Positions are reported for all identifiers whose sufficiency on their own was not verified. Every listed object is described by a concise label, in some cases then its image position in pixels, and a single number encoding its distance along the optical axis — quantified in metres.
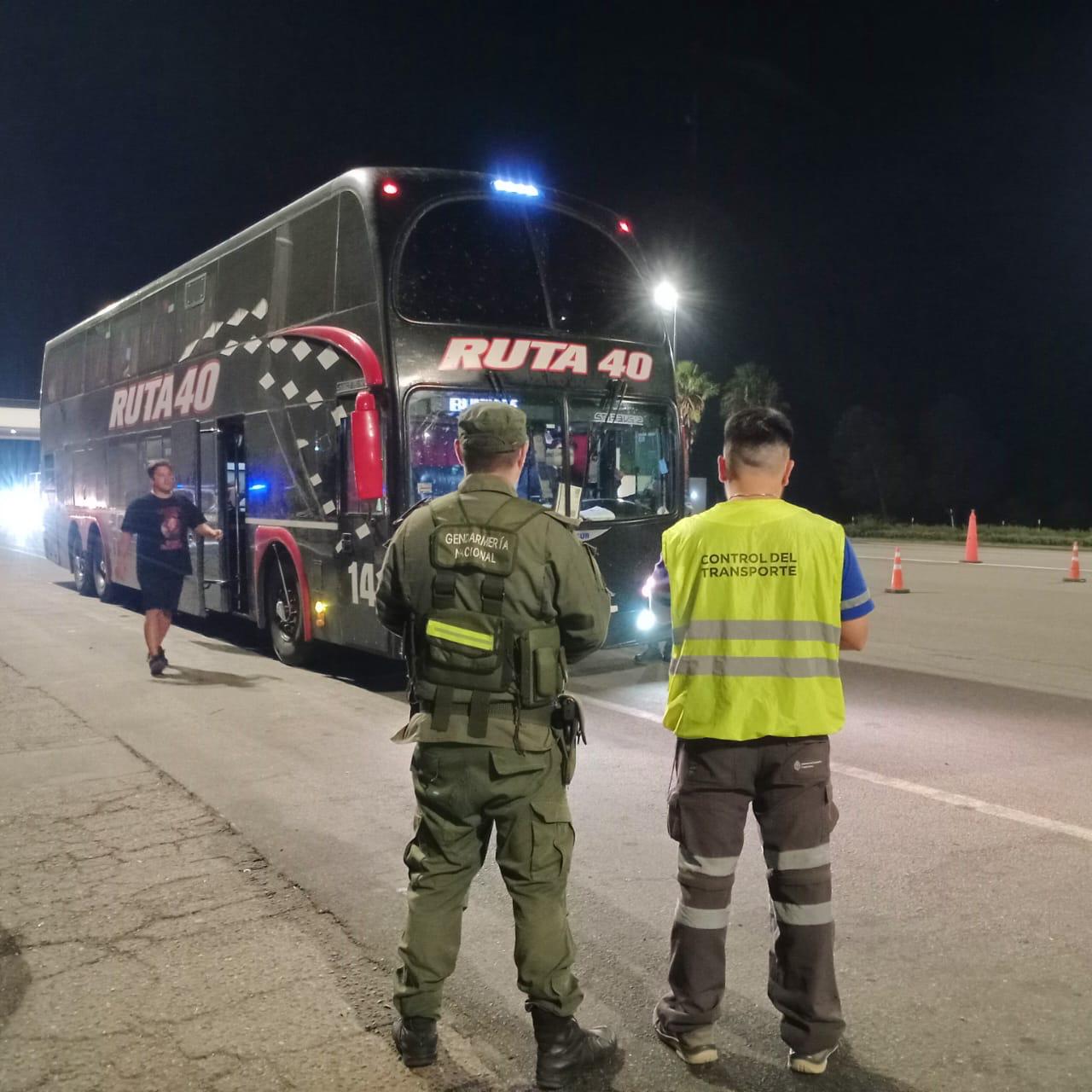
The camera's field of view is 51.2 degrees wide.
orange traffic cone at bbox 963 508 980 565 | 23.43
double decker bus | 8.53
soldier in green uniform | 3.10
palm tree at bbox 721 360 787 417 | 59.44
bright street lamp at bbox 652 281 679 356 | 9.95
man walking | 9.85
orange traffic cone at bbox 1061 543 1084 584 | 18.36
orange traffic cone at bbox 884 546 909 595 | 17.30
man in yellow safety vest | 3.17
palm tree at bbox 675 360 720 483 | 51.69
